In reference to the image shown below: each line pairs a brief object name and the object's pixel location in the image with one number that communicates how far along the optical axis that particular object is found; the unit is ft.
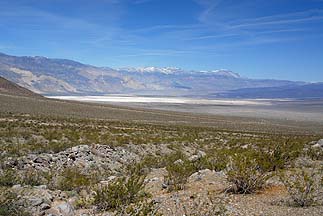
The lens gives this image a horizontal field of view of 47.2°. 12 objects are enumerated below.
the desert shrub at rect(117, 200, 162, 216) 22.32
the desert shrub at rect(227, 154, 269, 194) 30.50
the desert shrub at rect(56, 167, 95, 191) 35.24
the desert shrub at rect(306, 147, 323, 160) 54.54
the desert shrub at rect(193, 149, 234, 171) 42.64
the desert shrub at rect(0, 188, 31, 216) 24.35
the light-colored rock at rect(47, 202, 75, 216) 27.12
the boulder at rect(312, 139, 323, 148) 65.31
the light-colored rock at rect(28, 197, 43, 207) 27.53
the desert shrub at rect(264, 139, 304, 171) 35.55
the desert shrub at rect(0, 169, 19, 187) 34.55
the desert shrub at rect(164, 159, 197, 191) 33.86
